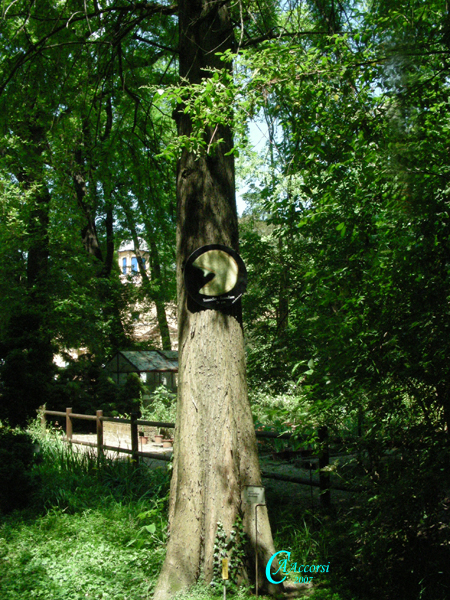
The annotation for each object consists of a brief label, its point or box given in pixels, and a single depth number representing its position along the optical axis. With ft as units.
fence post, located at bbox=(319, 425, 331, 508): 17.30
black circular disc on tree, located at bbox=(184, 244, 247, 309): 17.06
